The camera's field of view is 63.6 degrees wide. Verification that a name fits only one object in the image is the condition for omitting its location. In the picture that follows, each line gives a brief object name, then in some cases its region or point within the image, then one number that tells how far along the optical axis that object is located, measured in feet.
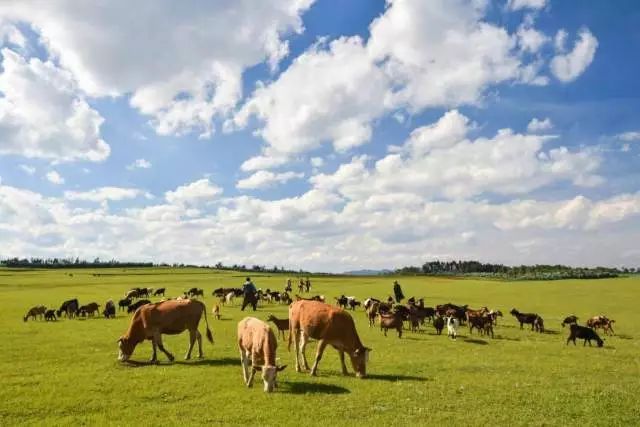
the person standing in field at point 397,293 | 149.89
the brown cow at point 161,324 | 63.72
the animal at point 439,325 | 102.45
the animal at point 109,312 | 124.56
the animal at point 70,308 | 125.29
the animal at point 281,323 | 86.34
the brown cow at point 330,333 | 56.59
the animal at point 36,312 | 119.45
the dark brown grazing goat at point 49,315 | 118.62
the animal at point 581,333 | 92.63
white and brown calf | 48.29
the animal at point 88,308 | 126.62
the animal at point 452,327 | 96.84
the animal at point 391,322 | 94.73
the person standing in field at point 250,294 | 133.80
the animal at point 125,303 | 141.65
